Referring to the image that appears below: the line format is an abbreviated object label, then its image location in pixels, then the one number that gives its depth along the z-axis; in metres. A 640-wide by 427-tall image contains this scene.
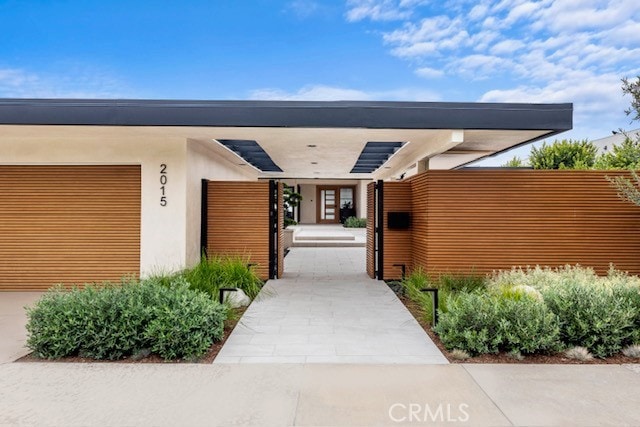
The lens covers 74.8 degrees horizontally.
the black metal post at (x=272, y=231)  9.08
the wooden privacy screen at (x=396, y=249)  9.16
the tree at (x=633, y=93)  5.62
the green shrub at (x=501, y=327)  4.45
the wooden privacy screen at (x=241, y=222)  9.02
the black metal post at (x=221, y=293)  5.96
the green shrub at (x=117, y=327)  4.42
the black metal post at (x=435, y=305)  5.41
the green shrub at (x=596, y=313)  4.55
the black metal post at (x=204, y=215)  8.98
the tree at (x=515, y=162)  28.26
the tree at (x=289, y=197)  15.78
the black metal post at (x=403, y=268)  8.89
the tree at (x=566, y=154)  19.77
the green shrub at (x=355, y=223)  24.21
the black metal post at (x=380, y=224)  9.22
